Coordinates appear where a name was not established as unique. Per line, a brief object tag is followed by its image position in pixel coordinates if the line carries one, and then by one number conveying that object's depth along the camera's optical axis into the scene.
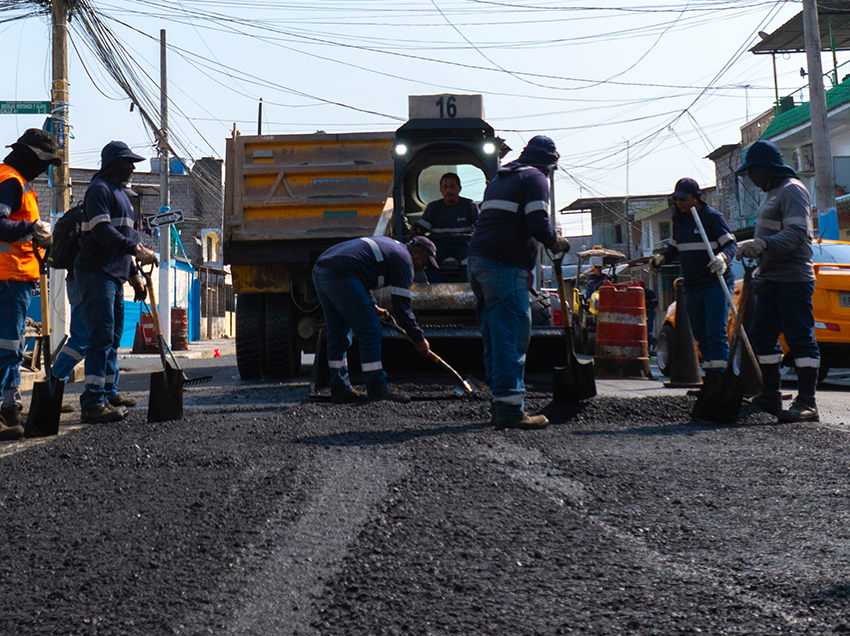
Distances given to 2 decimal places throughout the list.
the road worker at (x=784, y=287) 5.47
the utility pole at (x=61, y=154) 11.34
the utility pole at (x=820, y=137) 14.92
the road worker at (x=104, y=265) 5.55
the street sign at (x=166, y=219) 13.98
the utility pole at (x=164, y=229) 17.75
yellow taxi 8.14
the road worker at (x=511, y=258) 5.07
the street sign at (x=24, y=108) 10.80
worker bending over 6.41
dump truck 8.69
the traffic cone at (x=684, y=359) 8.30
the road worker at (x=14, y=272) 5.04
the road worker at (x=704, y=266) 6.10
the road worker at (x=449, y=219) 8.37
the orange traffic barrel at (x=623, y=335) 9.01
